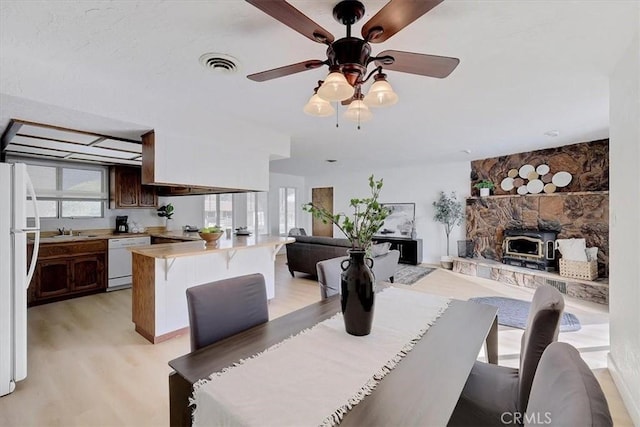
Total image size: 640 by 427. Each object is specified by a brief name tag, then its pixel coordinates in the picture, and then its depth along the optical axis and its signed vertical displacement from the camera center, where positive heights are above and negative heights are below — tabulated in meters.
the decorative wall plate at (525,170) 5.31 +0.76
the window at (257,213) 7.66 -0.01
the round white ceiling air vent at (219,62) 1.95 +1.05
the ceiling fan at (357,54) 1.18 +0.80
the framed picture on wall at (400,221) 6.96 -0.22
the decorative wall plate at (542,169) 5.12 +0.75
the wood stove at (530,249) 4.89 -0.66
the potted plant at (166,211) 5.59 +0.04
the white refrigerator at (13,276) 1.99 -0.44
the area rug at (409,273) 5.08 -1.19
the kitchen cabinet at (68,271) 3.80 -0.80
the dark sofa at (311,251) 4.85 -0.67
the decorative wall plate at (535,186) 5.19 +0.46
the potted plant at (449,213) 6.24 -0.03
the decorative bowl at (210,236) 3.44 -0.28
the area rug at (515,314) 3.16 -1.23
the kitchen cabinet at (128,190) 4.85 +0.40
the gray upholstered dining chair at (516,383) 1.19 -0.82
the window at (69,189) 4.31 +0.39
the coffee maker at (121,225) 5.03 -0.20
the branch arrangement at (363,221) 1.40 -0.04
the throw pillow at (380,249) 4.49 -0.59
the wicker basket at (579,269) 4.18 -0.86
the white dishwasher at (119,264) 4.43 -0.78
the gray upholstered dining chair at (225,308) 1.39 -0.49
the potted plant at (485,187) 5.76 +0.49
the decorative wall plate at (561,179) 4.90 +0.55
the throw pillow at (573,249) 4.46 -0.60
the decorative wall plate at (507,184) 5.56 +0.53
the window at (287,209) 8.41 +0.11
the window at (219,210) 6.98 +0.07
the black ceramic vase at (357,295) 1.32 -0.38
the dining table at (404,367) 0.85 -0.58
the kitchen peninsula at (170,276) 2.83 -0.68
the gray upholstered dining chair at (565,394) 0.60 -0.42
